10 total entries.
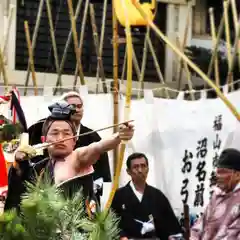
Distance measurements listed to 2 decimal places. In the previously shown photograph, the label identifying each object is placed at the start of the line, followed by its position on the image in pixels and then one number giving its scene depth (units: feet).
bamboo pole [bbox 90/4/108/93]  31.33
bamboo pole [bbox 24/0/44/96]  34.41
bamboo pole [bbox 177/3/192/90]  34.19
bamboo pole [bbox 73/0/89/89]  33.25
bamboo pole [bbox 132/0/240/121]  22.41
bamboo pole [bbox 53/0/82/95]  32.98
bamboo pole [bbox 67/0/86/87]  30.81
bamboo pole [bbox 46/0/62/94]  33.66
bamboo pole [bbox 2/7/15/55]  35.96
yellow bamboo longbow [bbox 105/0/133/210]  21.16
